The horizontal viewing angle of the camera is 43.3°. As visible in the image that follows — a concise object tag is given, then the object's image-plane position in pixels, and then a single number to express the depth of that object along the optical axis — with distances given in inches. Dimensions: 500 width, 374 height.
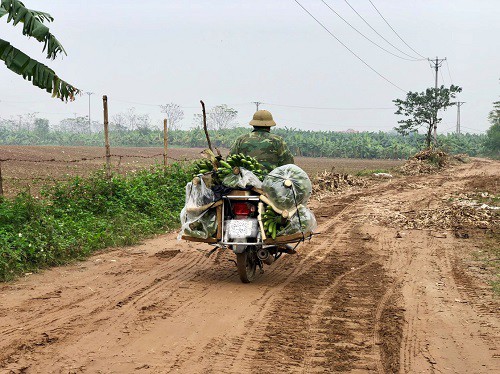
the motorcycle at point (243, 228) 330.6
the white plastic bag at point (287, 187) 330.0
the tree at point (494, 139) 2667.8
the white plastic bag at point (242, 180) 334.3
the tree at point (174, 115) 5304.1
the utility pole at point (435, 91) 1906.3
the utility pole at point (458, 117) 3976.9
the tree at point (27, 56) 412.8
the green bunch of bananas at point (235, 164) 338.6
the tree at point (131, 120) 5457.7
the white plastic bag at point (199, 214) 340.2
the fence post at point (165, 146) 707.1
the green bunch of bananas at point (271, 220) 330.6
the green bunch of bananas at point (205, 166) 354.0
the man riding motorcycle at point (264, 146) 365.4
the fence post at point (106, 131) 576.1
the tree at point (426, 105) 1916.8
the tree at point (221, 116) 4845.0
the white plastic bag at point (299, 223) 334.3
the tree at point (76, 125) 4620.8
